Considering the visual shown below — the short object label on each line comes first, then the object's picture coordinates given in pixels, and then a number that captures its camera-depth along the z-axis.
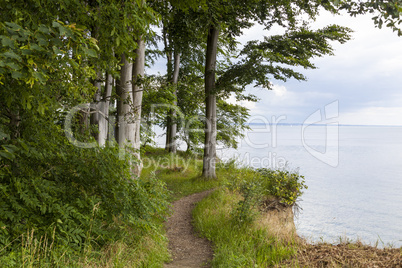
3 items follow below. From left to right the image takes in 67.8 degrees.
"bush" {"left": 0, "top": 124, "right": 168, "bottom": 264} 3.80
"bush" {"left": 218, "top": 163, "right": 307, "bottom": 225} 9.78
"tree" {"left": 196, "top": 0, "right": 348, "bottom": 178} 10.56
